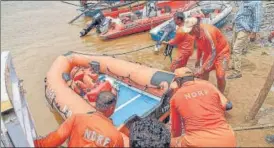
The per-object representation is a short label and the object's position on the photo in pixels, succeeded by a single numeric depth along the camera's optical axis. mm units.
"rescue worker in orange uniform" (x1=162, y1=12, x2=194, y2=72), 5463
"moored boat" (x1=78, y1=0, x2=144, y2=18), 11953
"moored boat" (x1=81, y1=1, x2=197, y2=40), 9789
